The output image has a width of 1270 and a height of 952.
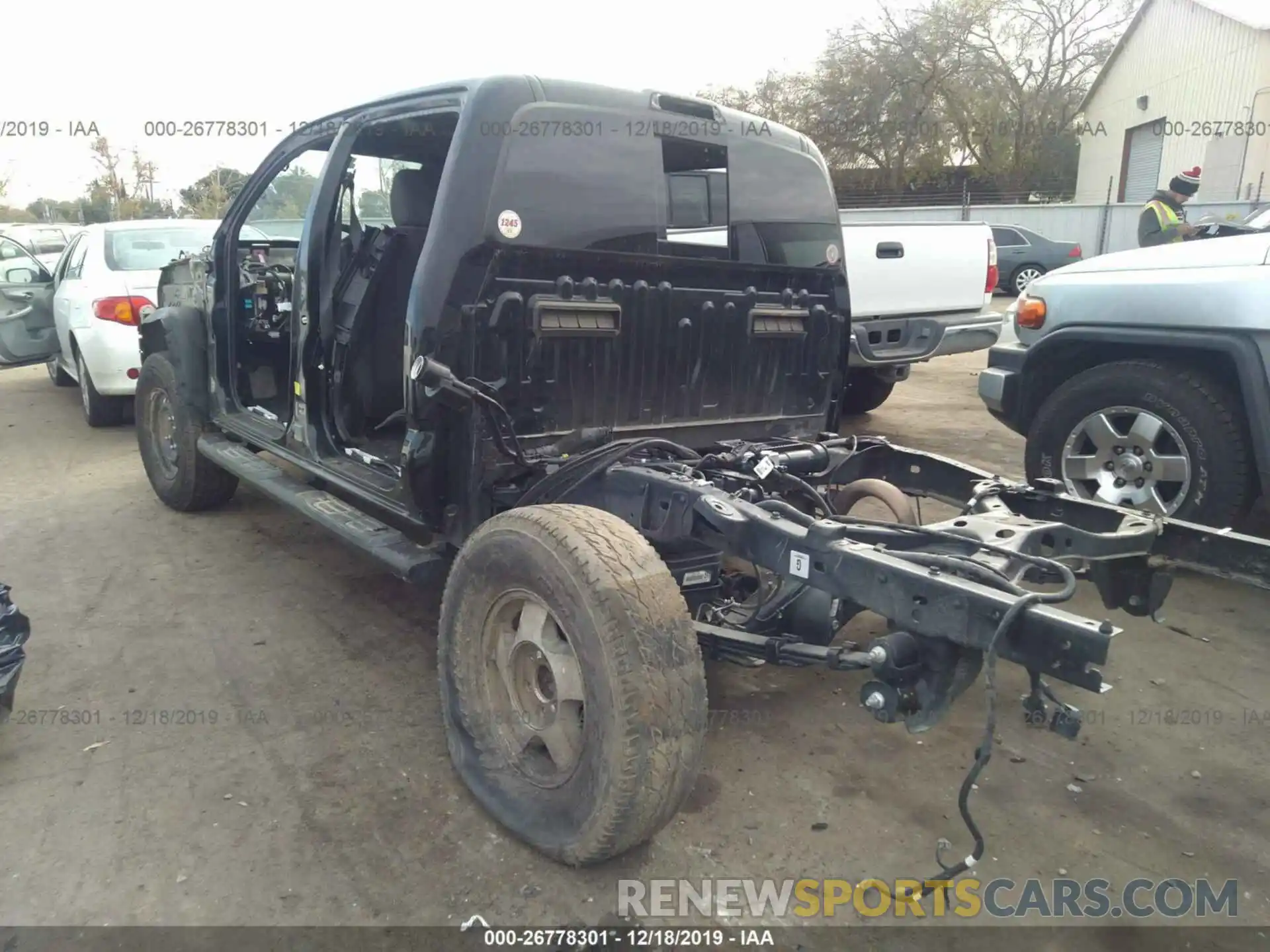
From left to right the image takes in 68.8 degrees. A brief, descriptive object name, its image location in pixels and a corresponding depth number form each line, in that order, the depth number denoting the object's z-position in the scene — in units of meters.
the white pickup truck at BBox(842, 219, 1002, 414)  6.70
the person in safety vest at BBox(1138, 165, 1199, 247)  8.32
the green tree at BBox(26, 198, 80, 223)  42.53
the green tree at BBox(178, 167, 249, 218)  20.84
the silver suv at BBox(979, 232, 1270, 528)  4.10
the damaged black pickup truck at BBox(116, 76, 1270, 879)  2.32
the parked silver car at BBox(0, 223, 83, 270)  17.53
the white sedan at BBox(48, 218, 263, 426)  7.44
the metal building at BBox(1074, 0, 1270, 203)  22.61
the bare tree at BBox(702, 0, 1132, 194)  33.44
